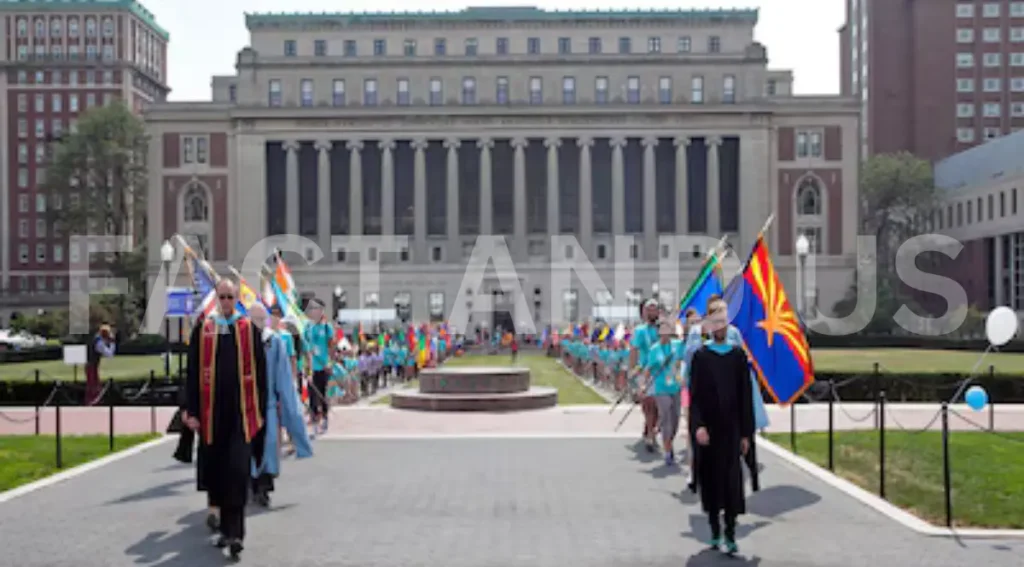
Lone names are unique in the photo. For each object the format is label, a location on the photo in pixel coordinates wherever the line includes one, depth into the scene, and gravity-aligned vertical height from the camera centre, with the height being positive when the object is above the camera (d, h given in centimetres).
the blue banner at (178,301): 4212 -33
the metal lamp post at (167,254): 4486 +137
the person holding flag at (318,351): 2244 -108
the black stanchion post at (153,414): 2406 -240
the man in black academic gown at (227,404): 1166 -107
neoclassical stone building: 9162 +971
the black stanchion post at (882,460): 1521 -210
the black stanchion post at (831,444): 1775 -221
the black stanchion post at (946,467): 1316 -188
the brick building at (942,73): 10500 +1846
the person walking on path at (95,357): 3139 -164
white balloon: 1916 -55
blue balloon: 1789 -156
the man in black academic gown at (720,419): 1187 -124
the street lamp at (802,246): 4912 +175
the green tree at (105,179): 9825 +913
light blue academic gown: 1447 -129
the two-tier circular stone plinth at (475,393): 2909 -244
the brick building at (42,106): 12500 +1875
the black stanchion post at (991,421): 2384 -256
